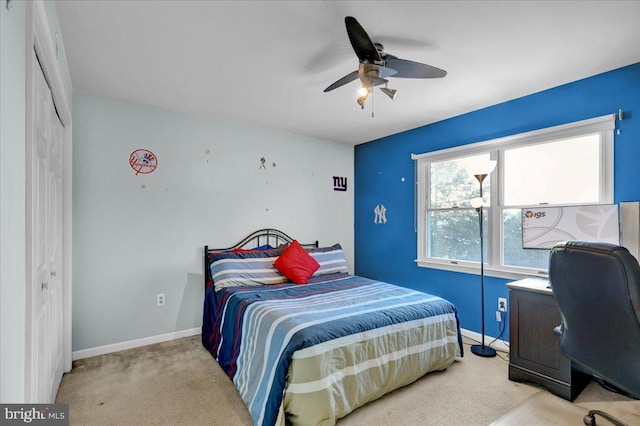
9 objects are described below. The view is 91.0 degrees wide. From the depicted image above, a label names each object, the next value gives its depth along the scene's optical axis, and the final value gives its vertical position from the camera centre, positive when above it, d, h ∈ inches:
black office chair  58.0 -18.7
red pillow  133.3 -22.3
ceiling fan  71.1 +36.8
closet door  59.6 -6.9
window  104.4 +9.4
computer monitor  96.5 -4.0
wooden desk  89.7 -39.7
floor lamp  117.1 +2.3
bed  73.5 -34.6
